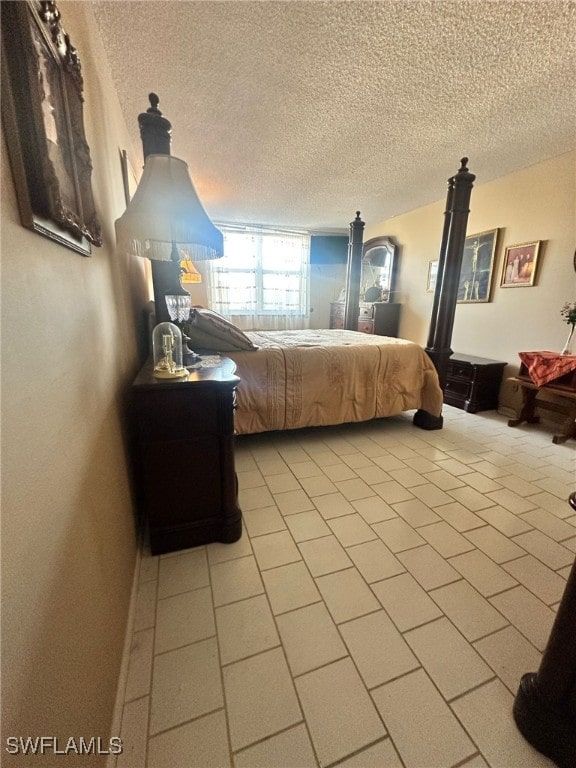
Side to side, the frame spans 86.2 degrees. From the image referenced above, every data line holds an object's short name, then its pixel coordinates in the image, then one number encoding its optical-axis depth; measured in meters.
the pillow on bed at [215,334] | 2.09
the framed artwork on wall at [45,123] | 0.50
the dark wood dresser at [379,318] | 4.76
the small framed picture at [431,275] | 4.19
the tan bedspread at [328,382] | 2.28
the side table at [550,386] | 2.54
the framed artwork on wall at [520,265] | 2.95
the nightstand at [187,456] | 1.26
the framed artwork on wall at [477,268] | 3.36
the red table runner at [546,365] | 2.52
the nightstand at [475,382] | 3.20
